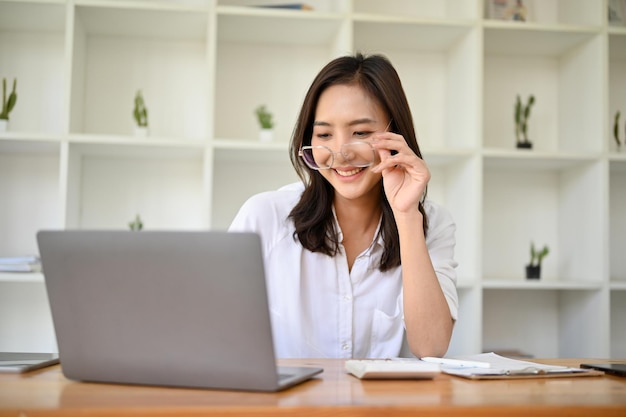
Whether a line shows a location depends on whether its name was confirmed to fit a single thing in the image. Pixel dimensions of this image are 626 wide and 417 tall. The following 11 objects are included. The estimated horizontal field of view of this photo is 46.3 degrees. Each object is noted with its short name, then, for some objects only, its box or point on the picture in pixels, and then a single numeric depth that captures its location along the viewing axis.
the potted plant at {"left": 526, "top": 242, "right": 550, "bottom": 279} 3.14
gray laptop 0.94
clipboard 1.13
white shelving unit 2.91
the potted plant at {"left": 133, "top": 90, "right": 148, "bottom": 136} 2.95
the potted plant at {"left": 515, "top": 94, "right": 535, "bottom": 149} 3.16
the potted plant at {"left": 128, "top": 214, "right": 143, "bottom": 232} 2.97
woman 1.78
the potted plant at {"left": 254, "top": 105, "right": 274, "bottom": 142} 2.99
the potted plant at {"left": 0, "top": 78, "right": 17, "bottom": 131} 2.84
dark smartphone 1.21
